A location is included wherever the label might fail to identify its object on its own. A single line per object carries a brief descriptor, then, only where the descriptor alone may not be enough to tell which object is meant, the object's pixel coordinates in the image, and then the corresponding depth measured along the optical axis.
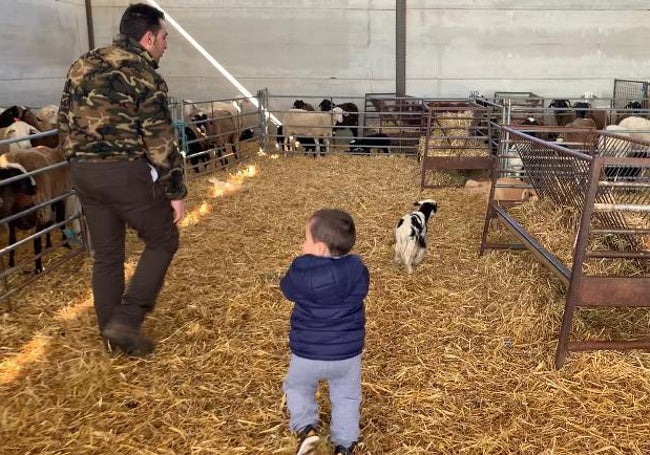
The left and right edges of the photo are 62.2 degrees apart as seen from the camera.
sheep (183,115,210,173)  10.65
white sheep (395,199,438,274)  5.00
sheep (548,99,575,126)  12.83
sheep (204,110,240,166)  11.27
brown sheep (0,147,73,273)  5.04
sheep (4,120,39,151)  7.25
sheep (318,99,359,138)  14.28
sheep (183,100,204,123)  11.45
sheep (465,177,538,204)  6.12
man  3.12
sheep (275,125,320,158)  12.92
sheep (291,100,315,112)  13.94
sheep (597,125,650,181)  5.21
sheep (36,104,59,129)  9.78
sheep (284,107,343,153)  12.75
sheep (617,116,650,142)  10.23
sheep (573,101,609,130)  12.37
